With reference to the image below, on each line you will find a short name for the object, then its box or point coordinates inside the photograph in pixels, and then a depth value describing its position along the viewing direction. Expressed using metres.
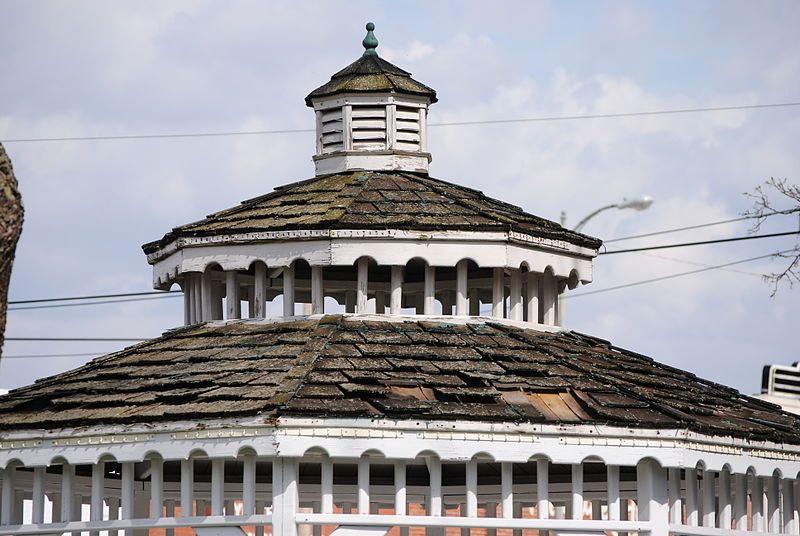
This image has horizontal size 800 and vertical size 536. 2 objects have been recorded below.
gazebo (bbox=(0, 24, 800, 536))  30.86
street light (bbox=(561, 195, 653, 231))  58.72
